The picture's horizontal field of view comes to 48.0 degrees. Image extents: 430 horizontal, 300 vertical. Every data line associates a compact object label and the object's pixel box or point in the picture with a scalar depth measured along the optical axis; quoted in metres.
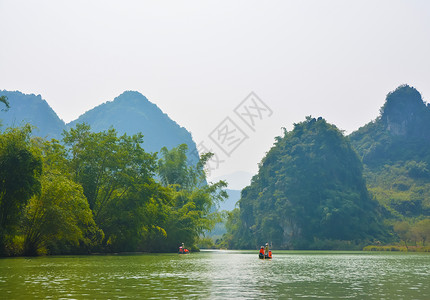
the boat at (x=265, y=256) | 42.26
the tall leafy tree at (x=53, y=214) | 39.03
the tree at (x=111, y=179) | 52.28
